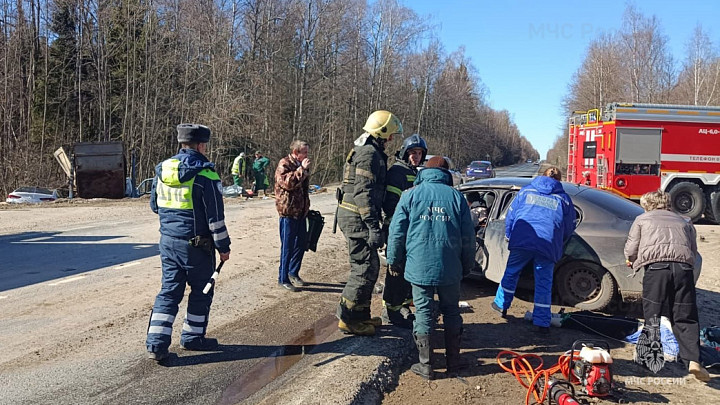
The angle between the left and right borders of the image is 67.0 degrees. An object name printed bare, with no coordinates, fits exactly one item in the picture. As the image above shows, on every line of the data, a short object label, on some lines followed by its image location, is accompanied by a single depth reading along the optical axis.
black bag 6.98
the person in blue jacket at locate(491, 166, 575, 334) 5.45
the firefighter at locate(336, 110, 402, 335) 4.89
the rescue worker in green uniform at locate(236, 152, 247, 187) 20.73
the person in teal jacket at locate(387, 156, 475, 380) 4.24
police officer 4.35
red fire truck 15.09
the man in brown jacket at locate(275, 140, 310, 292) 6.73
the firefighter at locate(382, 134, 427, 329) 5.30
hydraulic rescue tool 3.87
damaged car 5.92
